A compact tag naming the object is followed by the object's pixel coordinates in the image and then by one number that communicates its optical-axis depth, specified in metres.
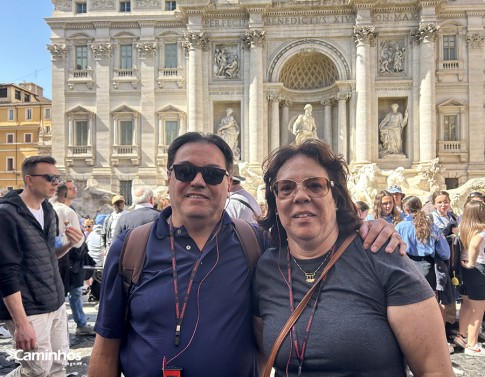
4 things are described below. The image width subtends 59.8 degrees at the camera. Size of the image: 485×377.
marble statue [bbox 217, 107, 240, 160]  23.94
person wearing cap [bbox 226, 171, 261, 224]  4.91
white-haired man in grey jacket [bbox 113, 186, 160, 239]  5.79
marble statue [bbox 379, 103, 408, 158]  23.39
